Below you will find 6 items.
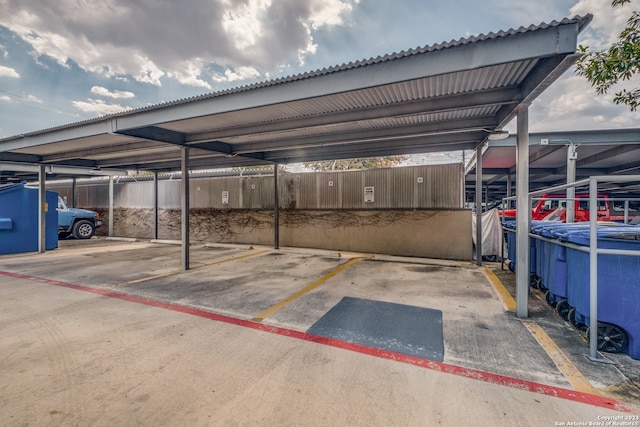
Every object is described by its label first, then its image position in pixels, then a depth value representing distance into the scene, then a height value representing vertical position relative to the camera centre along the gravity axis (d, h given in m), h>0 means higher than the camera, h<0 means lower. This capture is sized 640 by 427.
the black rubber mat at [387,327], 2.97 -1.43
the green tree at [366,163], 20.27 +3.64
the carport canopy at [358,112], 3.08 +1.72
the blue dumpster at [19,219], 8.49 -0.33
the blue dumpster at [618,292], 2.71 -0.79
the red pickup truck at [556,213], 9.01 -0.03
